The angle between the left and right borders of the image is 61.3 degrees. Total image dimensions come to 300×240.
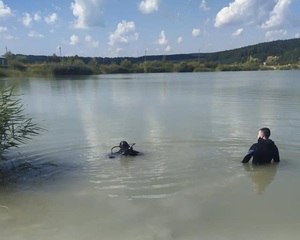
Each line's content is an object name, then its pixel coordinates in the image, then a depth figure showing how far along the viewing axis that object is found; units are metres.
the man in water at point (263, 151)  5.90
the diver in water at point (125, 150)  6.99
